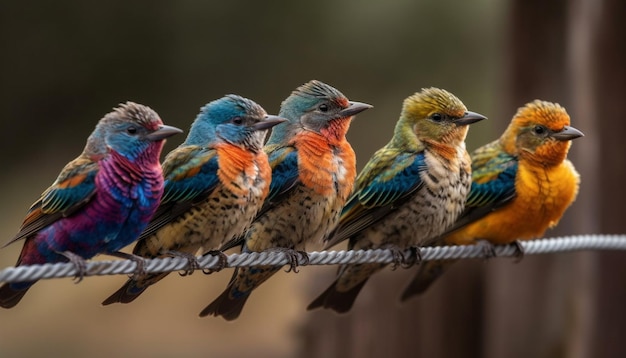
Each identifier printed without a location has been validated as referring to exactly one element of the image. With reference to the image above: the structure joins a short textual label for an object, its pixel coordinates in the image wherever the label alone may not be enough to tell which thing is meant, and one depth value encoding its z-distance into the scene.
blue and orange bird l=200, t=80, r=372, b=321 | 11.10
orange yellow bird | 12.80
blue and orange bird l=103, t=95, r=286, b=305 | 10.32
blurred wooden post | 14.38
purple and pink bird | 9.32
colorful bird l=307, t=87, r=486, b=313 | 11.78
